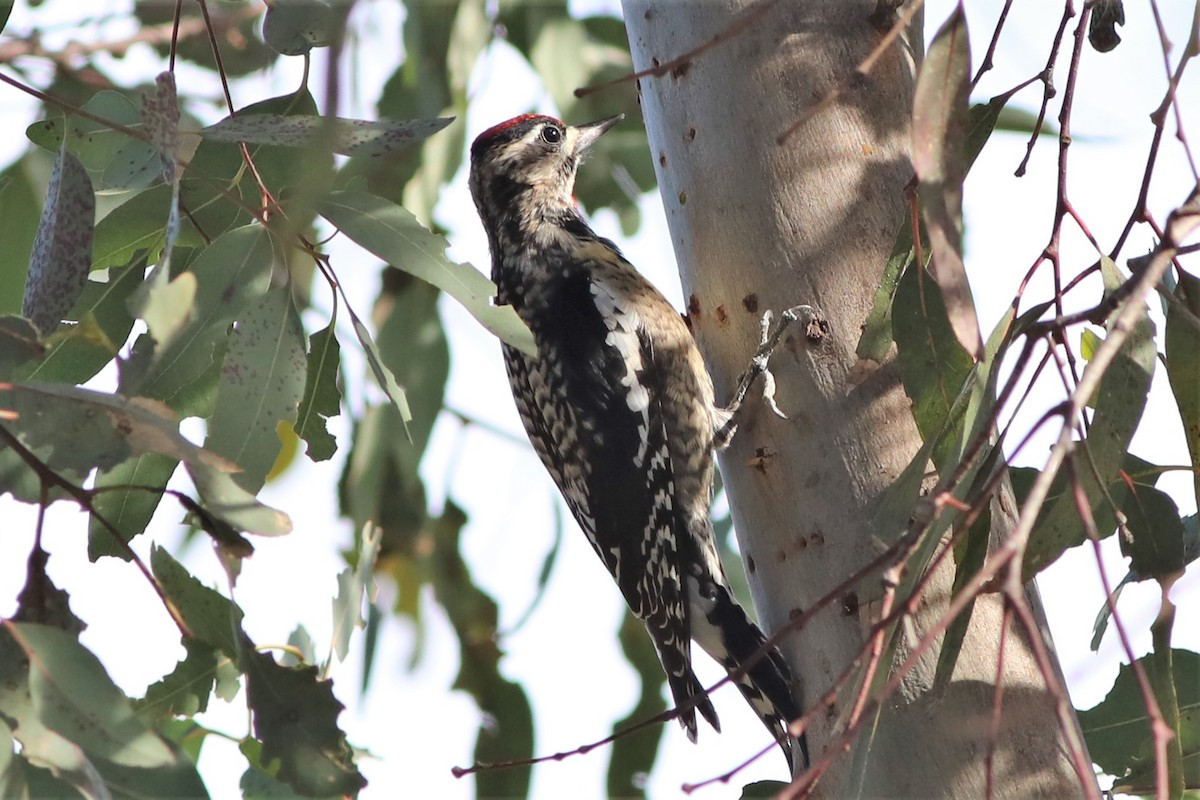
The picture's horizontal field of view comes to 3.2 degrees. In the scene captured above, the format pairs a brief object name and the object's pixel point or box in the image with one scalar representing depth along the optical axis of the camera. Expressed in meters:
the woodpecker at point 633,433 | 6.20
